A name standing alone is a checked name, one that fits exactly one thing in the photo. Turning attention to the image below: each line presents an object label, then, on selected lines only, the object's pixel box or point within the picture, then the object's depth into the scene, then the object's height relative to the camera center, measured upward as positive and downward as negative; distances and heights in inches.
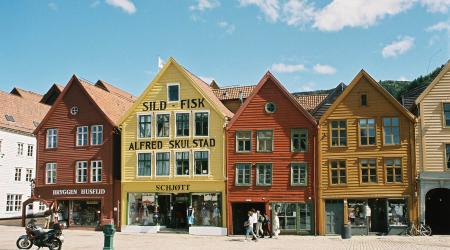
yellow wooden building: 1641.2 +76.0
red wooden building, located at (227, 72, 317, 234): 1572.3 +68.6
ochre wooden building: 1520.7 +56.6
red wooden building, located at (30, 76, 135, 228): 1740.9 +82.5
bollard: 904.3 -84.5
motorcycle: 1018.1 -100.6
